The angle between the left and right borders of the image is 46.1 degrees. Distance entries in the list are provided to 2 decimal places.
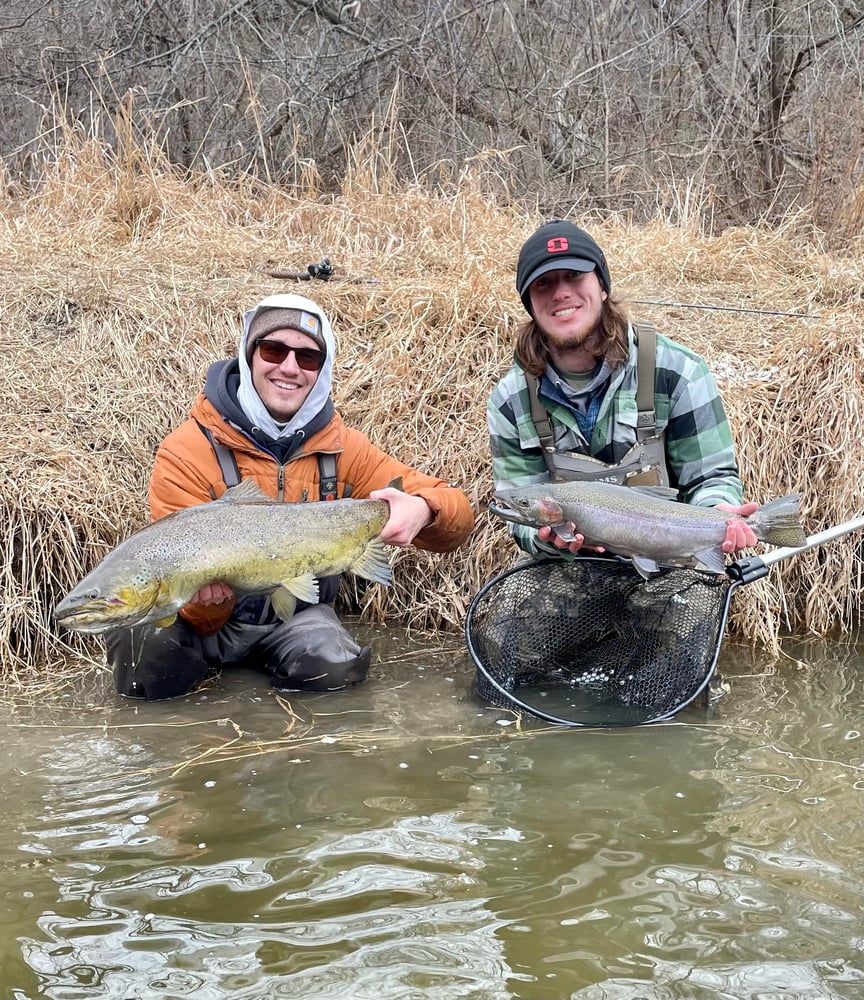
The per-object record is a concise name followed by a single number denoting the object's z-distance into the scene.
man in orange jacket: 4.03
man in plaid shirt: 3.96
